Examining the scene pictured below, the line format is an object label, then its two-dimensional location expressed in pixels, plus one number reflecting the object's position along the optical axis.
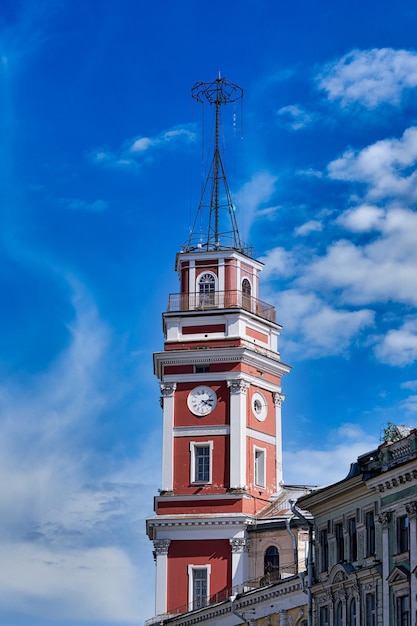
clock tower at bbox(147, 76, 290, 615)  74.88
